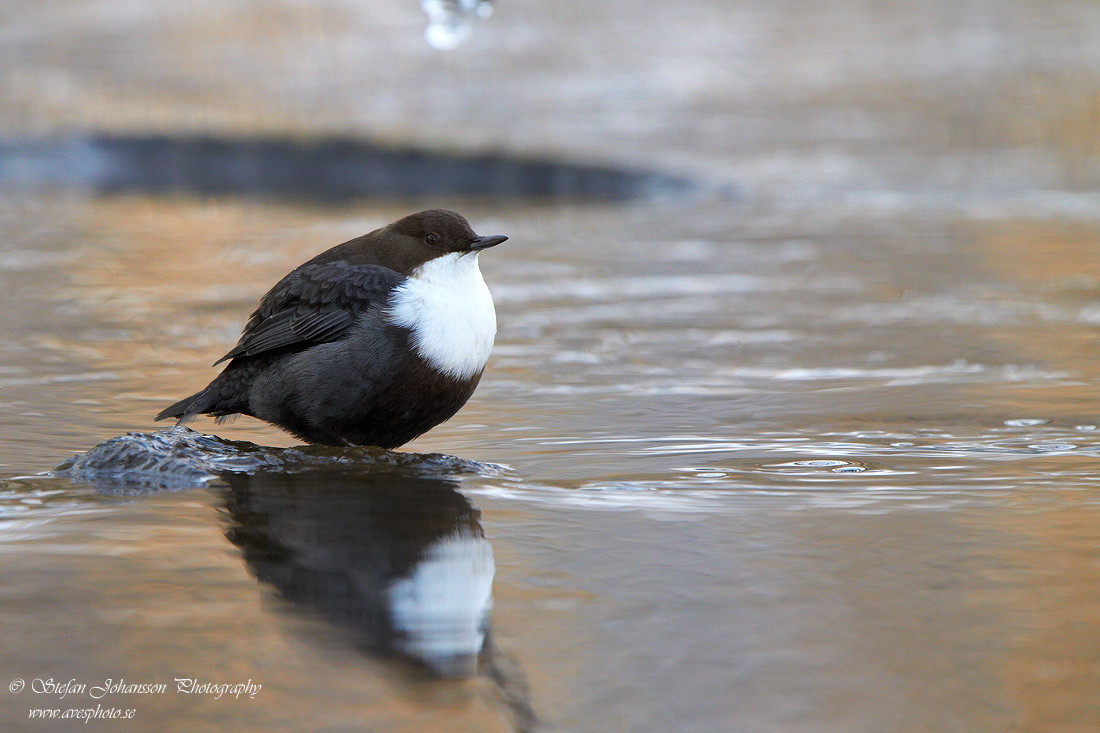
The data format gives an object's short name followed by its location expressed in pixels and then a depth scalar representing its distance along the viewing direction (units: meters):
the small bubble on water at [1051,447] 7.88
